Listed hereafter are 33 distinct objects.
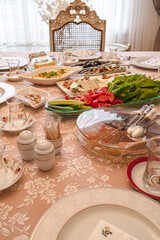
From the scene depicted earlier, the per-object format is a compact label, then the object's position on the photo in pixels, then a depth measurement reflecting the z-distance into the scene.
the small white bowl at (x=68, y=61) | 1.65
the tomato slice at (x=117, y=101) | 1.01
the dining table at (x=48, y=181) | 0.51
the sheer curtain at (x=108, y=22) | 3.19
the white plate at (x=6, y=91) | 1.13
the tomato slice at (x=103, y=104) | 0.99
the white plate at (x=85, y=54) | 1.79
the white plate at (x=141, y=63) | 1.56
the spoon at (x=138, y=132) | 0.73
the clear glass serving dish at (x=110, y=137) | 0.69
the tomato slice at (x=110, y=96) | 1.01
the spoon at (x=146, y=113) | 0.79
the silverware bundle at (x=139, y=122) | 0.75
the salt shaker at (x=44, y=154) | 0.62
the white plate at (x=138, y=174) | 0.56
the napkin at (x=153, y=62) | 1.61
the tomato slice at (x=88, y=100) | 1.00
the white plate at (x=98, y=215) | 0.44
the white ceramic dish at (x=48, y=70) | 1.30
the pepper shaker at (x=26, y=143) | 0.67
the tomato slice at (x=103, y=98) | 1.01
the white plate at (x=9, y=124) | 0.85
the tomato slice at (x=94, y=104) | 0.99
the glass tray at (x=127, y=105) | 0.94
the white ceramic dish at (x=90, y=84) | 1.18
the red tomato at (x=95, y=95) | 1.03
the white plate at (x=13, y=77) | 1.40
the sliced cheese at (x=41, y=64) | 1.56
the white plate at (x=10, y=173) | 0.59
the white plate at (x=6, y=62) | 1.62
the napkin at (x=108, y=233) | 0.44
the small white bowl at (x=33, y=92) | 1.03
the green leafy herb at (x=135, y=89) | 1.02
